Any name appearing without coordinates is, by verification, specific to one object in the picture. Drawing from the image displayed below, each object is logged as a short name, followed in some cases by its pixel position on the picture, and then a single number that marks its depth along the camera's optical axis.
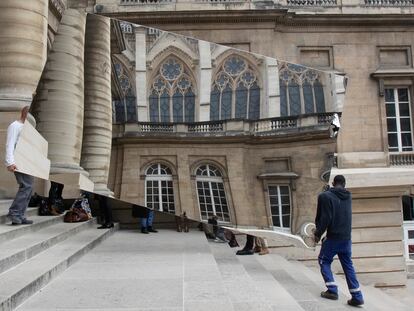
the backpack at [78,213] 6.73
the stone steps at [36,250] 3.75
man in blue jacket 5.21
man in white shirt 2.95
